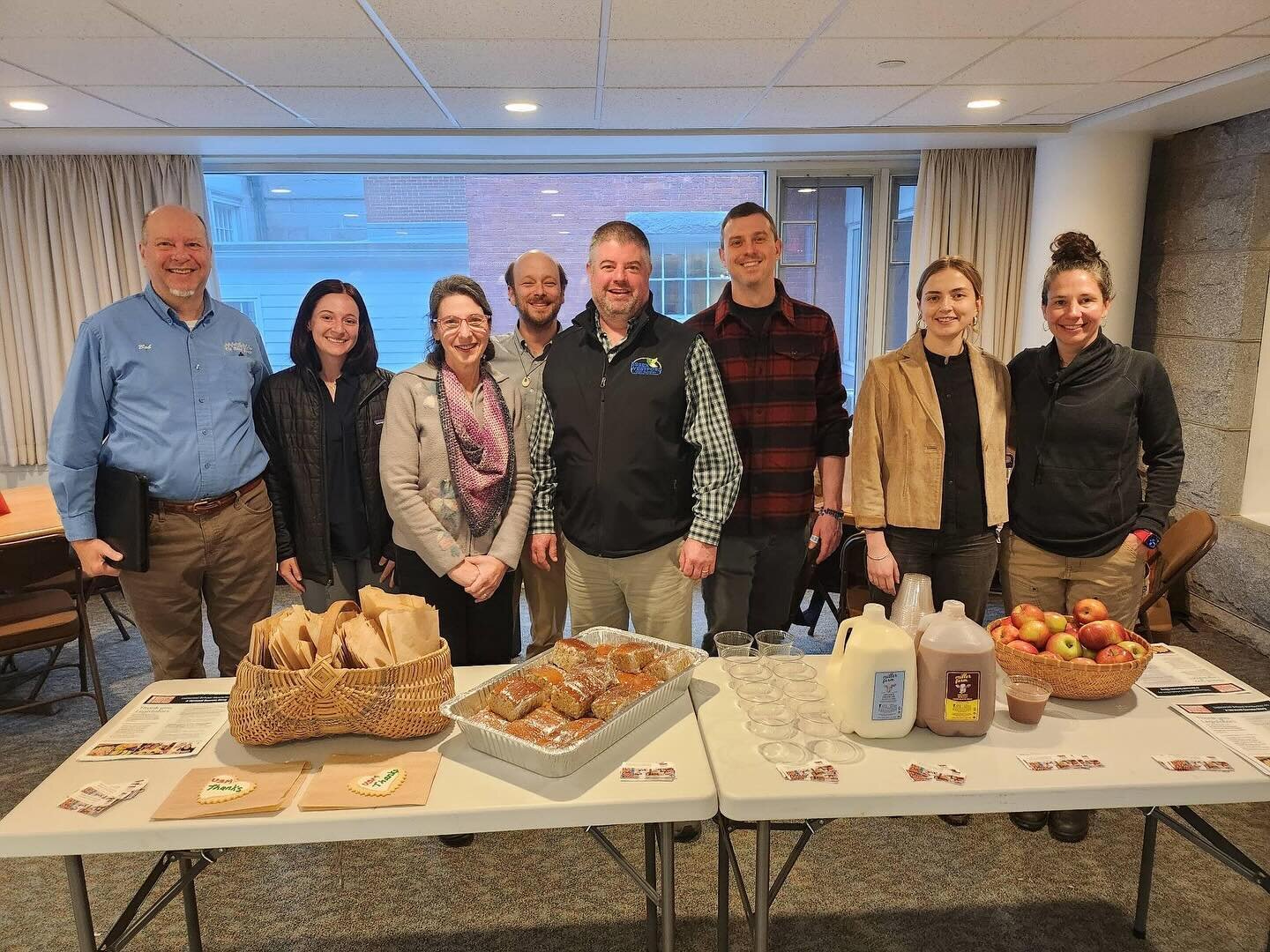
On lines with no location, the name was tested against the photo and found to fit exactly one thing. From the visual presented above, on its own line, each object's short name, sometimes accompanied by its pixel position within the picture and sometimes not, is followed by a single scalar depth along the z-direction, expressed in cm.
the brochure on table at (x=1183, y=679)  166
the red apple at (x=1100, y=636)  162
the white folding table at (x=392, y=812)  125
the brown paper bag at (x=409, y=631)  146
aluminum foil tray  134
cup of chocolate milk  150
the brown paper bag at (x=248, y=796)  127
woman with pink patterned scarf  217
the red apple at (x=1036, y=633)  165
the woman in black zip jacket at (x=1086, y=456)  224
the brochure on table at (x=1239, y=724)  143
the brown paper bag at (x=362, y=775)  129
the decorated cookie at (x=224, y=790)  130
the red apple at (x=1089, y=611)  168
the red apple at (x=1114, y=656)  157
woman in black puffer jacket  236
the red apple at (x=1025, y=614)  169
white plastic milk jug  143
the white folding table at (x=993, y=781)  131
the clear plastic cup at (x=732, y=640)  171
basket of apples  157
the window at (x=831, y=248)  514
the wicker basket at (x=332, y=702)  141
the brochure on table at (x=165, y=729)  147
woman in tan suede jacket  221
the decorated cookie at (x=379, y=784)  131
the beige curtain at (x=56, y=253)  455
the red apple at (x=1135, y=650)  158
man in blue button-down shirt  222
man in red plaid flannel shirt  235
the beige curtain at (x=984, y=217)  470
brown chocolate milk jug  144
